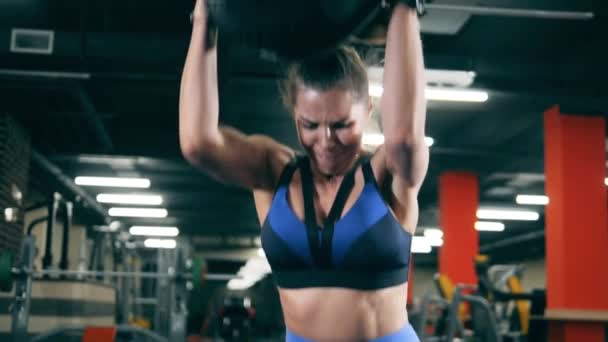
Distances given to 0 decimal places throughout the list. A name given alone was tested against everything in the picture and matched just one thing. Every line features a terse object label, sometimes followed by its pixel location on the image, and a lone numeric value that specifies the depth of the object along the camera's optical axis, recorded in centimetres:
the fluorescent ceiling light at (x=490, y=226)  1554
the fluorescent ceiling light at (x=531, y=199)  1260
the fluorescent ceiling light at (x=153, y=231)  1677
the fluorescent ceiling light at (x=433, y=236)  1677
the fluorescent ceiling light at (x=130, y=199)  1298
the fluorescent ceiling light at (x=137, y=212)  1442
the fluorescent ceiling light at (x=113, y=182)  1160
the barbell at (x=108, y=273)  454
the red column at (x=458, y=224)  970
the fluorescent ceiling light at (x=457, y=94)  655
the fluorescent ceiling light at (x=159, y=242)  1811
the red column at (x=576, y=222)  665
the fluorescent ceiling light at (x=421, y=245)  1730
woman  119
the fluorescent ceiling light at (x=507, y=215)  1413
